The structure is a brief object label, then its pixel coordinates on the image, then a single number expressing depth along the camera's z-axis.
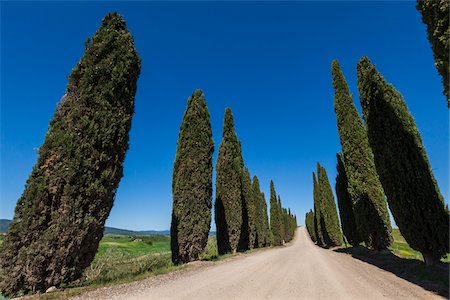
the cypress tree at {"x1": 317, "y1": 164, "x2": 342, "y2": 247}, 28.86
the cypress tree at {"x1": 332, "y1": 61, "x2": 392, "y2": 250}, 14.31
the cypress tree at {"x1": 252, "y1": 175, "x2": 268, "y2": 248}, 30.01
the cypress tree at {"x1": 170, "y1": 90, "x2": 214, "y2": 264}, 13.55
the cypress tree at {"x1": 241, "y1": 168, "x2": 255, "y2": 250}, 24.62
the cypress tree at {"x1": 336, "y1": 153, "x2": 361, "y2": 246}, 21.48
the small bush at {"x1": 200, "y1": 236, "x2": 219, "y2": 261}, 13.63
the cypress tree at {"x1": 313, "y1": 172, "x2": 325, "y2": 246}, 41.29
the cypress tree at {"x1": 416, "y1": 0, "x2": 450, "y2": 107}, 5.03
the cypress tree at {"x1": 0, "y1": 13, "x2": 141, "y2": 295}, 6.07
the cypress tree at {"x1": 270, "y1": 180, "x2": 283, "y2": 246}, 43.03
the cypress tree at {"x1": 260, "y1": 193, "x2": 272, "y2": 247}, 32.66
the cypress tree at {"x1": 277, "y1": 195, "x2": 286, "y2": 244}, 46.46
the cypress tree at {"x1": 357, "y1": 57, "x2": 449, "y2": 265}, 8.15
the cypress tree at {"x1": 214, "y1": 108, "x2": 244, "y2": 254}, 20.64
